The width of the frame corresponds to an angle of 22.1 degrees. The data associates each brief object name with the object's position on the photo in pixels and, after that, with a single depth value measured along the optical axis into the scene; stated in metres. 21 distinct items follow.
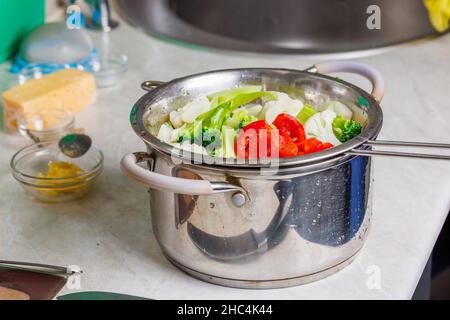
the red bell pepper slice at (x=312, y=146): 1.16
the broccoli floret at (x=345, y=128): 1.21
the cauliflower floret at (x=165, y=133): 1.22
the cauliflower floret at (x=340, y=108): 1.25
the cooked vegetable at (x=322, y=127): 1.22
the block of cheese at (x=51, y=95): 1.47
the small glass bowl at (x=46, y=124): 1.45
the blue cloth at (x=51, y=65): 1.64
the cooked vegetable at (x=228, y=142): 1.16
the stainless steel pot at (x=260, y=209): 1.11
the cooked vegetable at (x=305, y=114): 1.25
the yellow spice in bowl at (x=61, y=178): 1.32
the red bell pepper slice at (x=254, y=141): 1.14
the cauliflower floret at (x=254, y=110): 1.27
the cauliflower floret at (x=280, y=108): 1.24
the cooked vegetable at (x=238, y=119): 1.23
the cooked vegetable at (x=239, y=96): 1.26
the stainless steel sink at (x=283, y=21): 1.91
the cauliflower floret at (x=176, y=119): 1.24
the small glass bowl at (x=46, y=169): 1.32
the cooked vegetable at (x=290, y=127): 1.19
